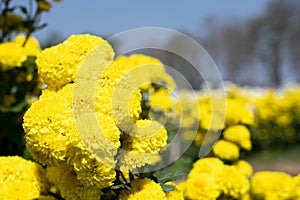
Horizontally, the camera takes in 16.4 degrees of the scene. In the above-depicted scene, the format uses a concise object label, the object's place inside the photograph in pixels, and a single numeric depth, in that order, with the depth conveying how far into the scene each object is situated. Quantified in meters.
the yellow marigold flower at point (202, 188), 1.78
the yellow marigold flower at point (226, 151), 2.04
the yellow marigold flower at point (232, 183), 1.83
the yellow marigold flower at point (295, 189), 1.76
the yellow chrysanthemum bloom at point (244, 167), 2.07
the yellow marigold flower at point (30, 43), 2.22
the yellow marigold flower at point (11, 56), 2.05
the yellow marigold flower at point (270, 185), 1.83
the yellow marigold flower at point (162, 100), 2.03
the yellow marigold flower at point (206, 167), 1.85
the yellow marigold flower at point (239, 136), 2.08
